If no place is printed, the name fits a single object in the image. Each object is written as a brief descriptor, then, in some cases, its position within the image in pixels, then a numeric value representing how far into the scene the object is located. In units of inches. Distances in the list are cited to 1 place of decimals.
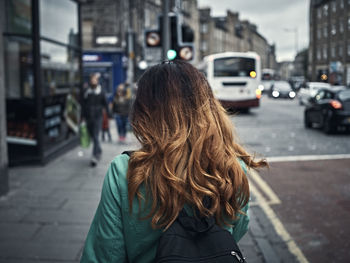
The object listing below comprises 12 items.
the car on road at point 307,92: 1157.1
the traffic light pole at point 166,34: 327.0
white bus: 901.2
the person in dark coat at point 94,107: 351.6
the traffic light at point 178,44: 340.5
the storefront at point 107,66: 1040.2
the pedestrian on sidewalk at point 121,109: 481.7
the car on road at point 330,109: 543.2
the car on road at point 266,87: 1799.3
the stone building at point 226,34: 2461.9
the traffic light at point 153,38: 333.4
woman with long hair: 61.8
